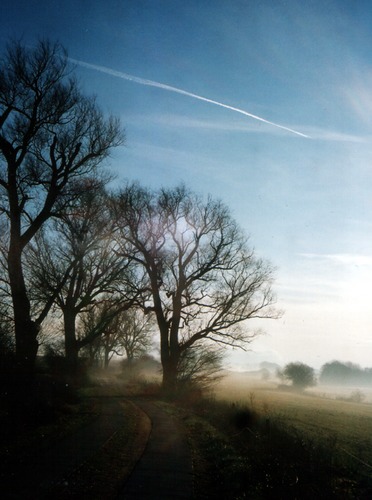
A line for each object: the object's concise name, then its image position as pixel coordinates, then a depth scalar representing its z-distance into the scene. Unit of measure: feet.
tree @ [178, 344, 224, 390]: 91.86
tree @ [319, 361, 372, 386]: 532.73
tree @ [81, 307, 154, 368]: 191.52
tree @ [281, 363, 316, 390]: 270.26
